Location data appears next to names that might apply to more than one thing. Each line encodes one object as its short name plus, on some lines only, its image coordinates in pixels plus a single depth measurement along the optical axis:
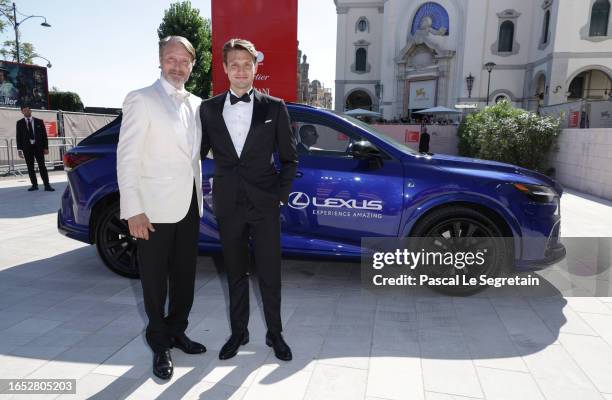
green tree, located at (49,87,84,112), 31.02
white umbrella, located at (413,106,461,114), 25.41
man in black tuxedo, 2.58
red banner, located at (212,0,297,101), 7.77
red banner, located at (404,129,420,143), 19.22
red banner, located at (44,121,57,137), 13.83
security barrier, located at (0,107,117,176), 12.17
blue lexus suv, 3.67
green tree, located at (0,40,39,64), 42.59
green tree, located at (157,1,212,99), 29.56
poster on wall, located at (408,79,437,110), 36.50
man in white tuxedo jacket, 2.37
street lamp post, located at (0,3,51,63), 24.91
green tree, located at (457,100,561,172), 12.53
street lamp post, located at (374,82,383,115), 40.89
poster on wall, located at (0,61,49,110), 18.02
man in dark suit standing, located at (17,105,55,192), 9.34
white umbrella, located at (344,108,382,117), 30.28
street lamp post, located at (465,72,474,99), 28.93
